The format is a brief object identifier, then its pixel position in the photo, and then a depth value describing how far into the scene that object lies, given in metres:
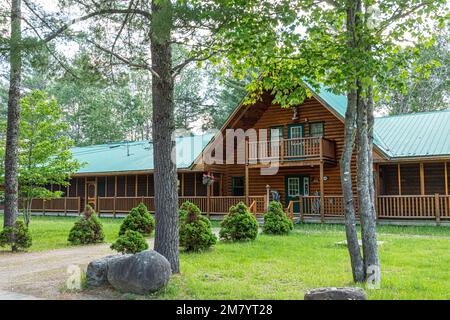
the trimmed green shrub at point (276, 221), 14.22
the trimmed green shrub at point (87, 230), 12.85
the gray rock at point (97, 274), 7.01
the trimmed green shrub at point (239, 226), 12.59
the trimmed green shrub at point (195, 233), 10.61
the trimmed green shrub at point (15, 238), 11.83
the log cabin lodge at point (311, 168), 16.98
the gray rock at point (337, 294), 5.01
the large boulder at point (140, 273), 6.44
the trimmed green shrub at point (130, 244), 8.91
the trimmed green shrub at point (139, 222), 13.89
